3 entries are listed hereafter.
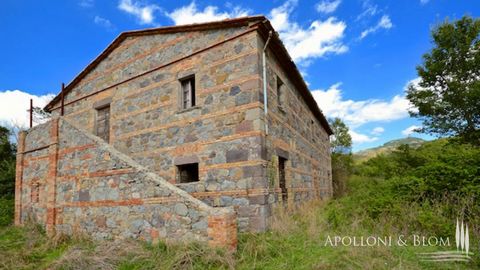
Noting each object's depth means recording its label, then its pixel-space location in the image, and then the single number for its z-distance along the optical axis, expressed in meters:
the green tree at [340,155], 23.63
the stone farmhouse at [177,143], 6.88
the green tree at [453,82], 15.35
